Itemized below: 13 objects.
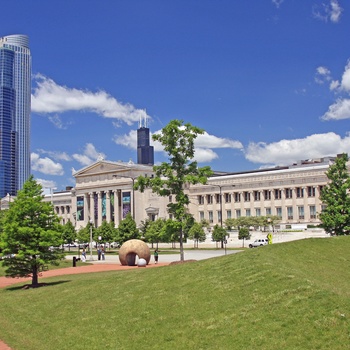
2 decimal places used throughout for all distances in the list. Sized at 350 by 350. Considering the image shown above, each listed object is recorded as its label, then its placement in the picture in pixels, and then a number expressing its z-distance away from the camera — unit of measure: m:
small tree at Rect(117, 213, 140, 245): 85.62
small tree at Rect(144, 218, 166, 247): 89.89
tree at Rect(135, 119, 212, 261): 42.31
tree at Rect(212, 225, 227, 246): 82.75
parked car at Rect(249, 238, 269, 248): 80.78
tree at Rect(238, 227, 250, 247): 86.12
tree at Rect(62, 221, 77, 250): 96.06
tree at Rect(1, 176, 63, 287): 34.59
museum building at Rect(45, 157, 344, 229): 110.88
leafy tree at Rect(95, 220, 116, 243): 91.56
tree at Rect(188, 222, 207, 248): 89.25
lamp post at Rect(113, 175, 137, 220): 136.75
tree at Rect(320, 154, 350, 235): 53.94
